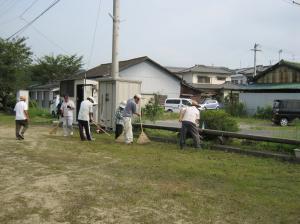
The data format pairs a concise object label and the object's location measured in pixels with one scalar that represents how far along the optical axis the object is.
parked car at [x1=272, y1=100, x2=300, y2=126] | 29.30
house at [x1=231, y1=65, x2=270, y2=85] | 74.72
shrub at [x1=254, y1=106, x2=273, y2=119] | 36.12
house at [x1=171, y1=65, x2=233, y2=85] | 68.06
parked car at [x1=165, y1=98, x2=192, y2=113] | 43.84
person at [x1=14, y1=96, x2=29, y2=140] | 16.52
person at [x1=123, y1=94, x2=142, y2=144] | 15.59
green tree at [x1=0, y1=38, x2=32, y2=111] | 43.94
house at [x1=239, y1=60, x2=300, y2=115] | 38.31
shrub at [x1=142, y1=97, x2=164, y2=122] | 21.12
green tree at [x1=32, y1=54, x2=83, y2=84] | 64.75
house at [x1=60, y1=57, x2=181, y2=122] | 48.62
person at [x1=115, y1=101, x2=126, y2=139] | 16.88
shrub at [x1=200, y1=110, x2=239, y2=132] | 15.38
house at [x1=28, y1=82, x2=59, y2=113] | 54.62
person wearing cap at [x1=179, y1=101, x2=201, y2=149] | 14.04
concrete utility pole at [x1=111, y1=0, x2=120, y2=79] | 20.87
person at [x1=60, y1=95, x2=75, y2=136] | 18.27
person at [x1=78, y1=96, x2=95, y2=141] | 16.67
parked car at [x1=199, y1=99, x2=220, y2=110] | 45.96
